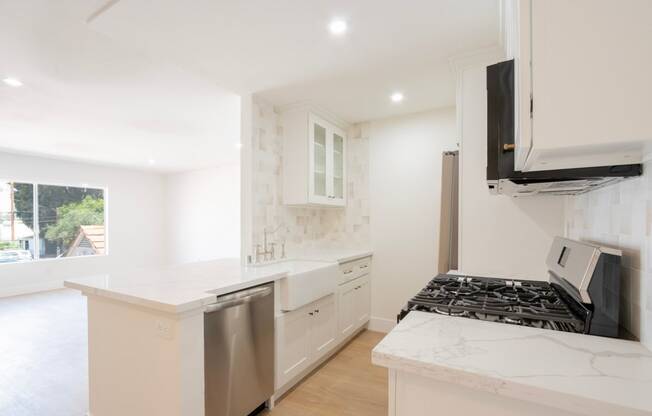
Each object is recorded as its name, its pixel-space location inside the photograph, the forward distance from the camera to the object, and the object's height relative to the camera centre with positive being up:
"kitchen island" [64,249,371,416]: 1.47 -0.69
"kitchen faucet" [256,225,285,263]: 2.73 -0.40
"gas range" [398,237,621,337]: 0.99 -0.39
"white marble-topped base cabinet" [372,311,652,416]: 0.69 -0.42
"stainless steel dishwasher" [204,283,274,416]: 1.65 -0.85
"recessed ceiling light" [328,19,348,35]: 1.78 +1.06
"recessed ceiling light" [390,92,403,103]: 2.85 +1.03
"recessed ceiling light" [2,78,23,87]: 2.55 +1.05
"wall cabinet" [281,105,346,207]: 3.06 +0.50
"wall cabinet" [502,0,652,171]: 0.66 +0.29
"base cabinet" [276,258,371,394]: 2.21 -1.03
